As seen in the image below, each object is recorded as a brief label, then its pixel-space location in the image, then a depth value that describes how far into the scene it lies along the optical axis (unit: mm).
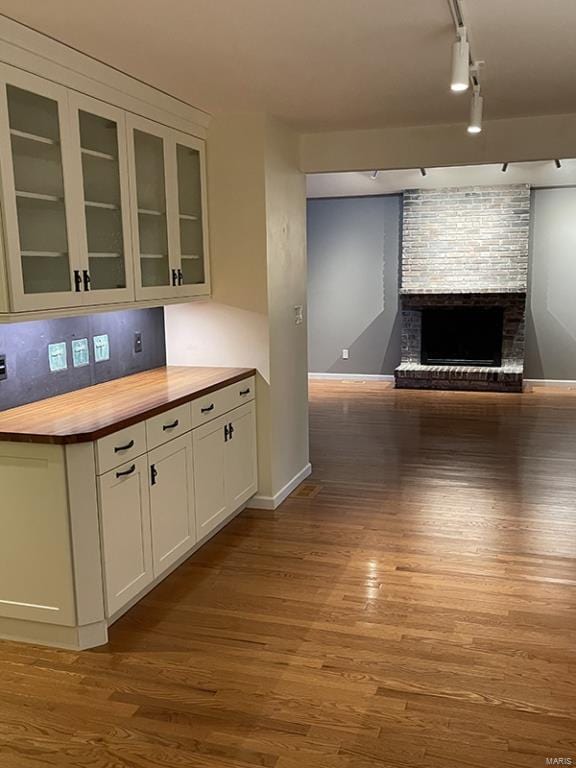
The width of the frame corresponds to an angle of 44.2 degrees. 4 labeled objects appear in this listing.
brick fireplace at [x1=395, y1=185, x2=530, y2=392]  8664
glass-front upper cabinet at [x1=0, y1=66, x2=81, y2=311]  2715
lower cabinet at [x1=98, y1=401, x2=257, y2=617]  2936
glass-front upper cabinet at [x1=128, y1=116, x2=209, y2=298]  3633
